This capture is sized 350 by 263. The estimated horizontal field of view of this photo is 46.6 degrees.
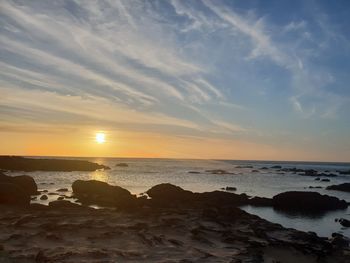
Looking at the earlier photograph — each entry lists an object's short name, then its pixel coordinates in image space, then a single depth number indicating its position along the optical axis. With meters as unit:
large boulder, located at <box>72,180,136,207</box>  52.74
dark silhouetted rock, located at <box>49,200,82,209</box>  43.72
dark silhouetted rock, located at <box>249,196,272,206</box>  59.24
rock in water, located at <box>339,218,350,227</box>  43.00
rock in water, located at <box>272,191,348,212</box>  58.09
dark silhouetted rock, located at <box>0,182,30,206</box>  47.22
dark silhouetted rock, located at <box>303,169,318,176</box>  147.80
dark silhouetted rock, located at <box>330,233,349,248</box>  31.82
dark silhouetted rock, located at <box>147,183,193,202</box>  57.94
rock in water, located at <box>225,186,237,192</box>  78.90
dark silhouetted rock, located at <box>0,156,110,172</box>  145.00
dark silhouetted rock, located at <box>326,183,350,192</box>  85.12
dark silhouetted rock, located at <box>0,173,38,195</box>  58.81
